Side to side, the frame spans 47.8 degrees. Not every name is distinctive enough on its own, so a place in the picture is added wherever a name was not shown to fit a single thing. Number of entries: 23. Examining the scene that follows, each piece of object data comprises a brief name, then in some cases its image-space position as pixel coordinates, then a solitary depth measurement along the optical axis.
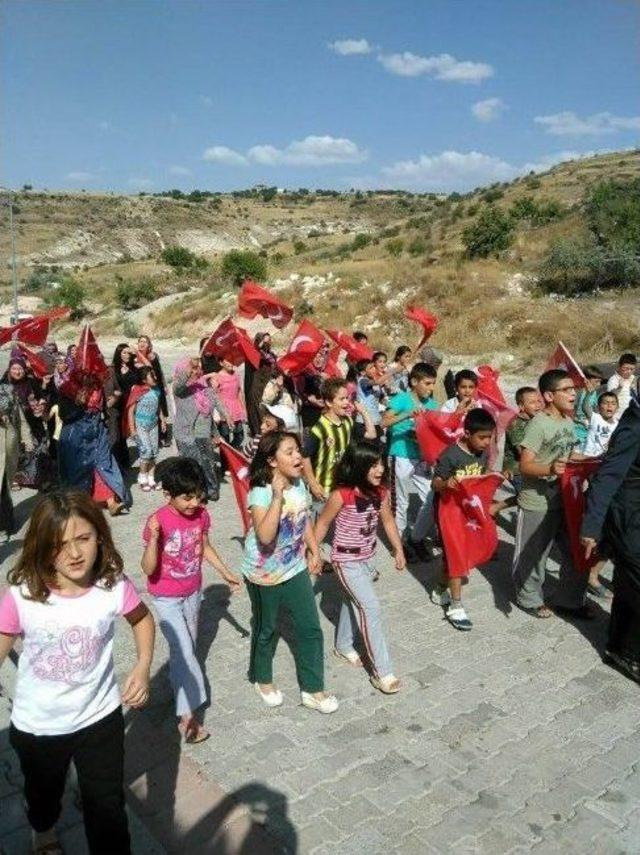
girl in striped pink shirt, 4.26
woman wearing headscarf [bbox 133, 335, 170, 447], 8.88
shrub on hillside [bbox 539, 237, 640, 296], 25.64
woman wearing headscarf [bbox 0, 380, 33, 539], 6.95
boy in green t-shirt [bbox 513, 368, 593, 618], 5.14
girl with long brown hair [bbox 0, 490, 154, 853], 2.45
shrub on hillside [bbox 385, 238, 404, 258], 39.28
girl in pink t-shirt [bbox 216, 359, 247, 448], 8.82
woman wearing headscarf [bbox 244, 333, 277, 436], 9.68
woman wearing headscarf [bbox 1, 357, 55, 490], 7.74
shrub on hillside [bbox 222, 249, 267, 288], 39.25
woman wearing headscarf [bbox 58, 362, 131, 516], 7.25
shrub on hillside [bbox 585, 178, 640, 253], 27.53
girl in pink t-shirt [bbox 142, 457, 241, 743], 3.63
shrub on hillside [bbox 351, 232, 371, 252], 46.07
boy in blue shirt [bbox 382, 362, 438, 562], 6.45
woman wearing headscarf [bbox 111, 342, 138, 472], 8.87
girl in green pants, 3.82
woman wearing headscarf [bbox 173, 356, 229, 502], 7.88
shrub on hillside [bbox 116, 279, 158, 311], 43.75
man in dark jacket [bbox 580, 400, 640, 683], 4.25
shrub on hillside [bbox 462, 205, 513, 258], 32.03
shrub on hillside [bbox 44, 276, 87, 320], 44.31
